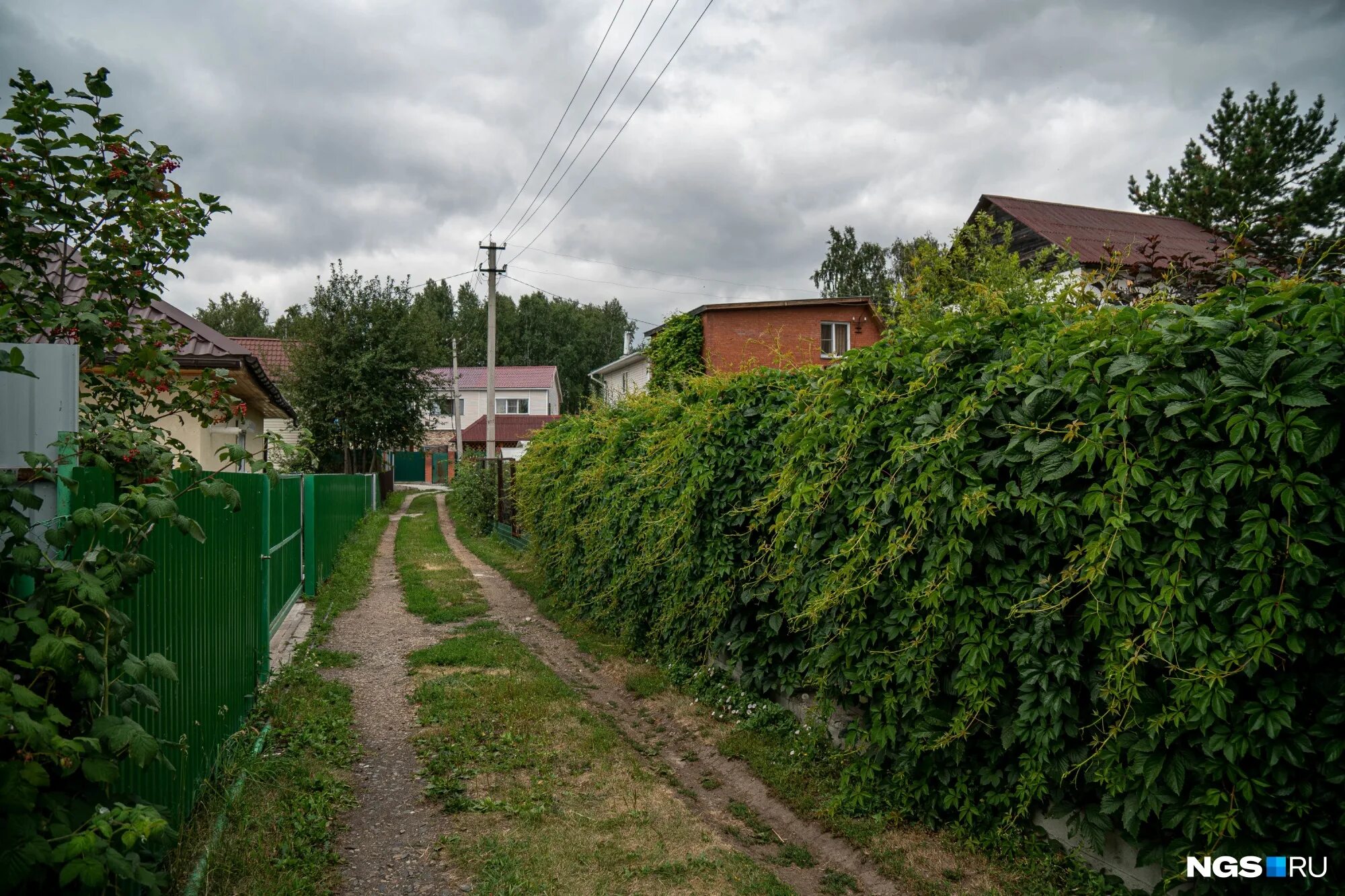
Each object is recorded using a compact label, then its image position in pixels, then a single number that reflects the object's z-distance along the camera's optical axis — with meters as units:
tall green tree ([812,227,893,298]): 51.15
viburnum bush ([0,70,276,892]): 2.12
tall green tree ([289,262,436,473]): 32.03
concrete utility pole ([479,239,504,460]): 25.23
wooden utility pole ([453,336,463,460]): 49.74
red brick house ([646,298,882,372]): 26.59
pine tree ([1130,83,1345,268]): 25.47
